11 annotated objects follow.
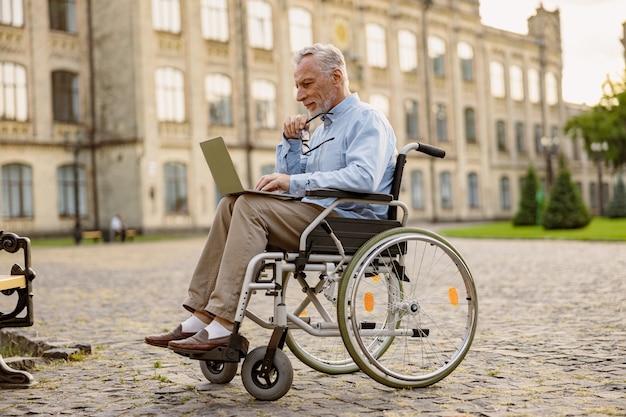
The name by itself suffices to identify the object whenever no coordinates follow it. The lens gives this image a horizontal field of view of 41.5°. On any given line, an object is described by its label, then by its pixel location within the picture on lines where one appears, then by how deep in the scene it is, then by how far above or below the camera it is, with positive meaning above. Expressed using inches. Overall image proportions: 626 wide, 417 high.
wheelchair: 147.3 -15.8
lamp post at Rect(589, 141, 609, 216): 1644.9 +119.3
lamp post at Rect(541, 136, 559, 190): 1811.5 +117.0
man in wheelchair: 146.2 +6.1
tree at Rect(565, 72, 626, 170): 1622.8 +168.0
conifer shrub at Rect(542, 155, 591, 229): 1072.8 +3.2
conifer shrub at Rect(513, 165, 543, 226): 1277.1 +12.4
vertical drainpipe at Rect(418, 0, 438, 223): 1692.9 +285.8
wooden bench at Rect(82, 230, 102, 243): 1114.7 -10.0
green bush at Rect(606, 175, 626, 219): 1692.5 +9.9
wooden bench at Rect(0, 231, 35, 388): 166.2 -14.3
